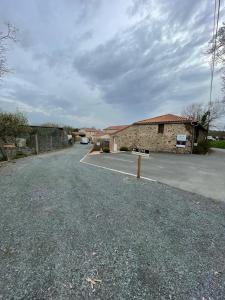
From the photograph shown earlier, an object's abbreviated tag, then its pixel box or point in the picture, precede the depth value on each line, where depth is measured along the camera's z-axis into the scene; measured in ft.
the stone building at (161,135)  62.23
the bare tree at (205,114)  98.55
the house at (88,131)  262.12
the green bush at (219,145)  118.40
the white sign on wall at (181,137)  62.23
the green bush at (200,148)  61.57
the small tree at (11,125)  37.52
